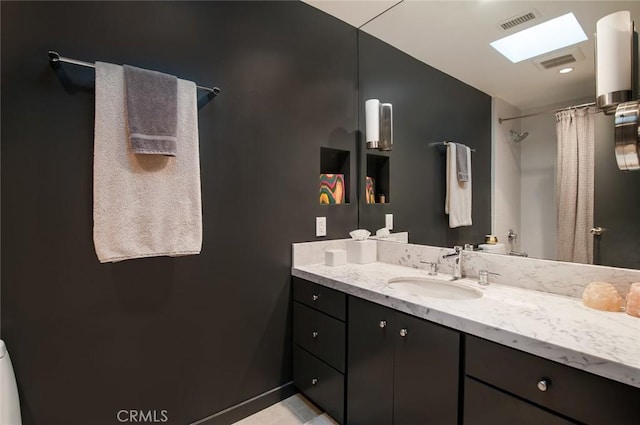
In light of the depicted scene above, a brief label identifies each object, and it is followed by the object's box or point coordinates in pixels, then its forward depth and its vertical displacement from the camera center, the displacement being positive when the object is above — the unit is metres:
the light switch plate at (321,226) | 1.99 -0.15
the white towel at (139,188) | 1.23 +0.08
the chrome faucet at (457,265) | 1.57 -0.33
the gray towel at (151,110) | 1.27 +0.41
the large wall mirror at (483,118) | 1.19 +0.44
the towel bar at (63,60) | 1.15 +0.57
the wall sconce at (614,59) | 1.10 +0.52
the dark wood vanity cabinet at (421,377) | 0.80 -0.61
